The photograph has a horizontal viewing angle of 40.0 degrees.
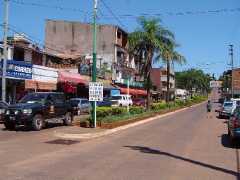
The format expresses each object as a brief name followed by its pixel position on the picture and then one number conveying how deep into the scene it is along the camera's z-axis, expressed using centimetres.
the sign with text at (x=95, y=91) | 1710
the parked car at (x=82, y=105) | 2958
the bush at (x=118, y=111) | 2186
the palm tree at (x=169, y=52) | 3149
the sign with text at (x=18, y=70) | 2700
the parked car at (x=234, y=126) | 1215
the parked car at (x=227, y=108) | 2874
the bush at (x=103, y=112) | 1958
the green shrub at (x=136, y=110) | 2540
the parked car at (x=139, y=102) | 4168
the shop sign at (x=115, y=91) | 4430
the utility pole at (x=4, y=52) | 2370
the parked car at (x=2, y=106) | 2030
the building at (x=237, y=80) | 9079
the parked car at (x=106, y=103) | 3175
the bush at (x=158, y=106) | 3407
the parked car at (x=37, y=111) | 1618
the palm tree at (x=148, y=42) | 3093
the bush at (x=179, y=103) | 4947
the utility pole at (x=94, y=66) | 1712
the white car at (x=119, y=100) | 3331
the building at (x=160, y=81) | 8770
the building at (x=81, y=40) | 5056
